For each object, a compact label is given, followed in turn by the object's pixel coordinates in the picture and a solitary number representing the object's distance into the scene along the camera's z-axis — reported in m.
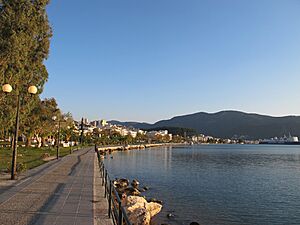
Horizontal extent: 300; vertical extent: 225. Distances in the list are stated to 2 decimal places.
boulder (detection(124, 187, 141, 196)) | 17.67
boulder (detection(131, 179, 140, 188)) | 20.86
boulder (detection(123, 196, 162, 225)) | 10.85
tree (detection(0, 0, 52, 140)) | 16.38
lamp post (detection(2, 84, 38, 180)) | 11.29
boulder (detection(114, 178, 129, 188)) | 19.92
